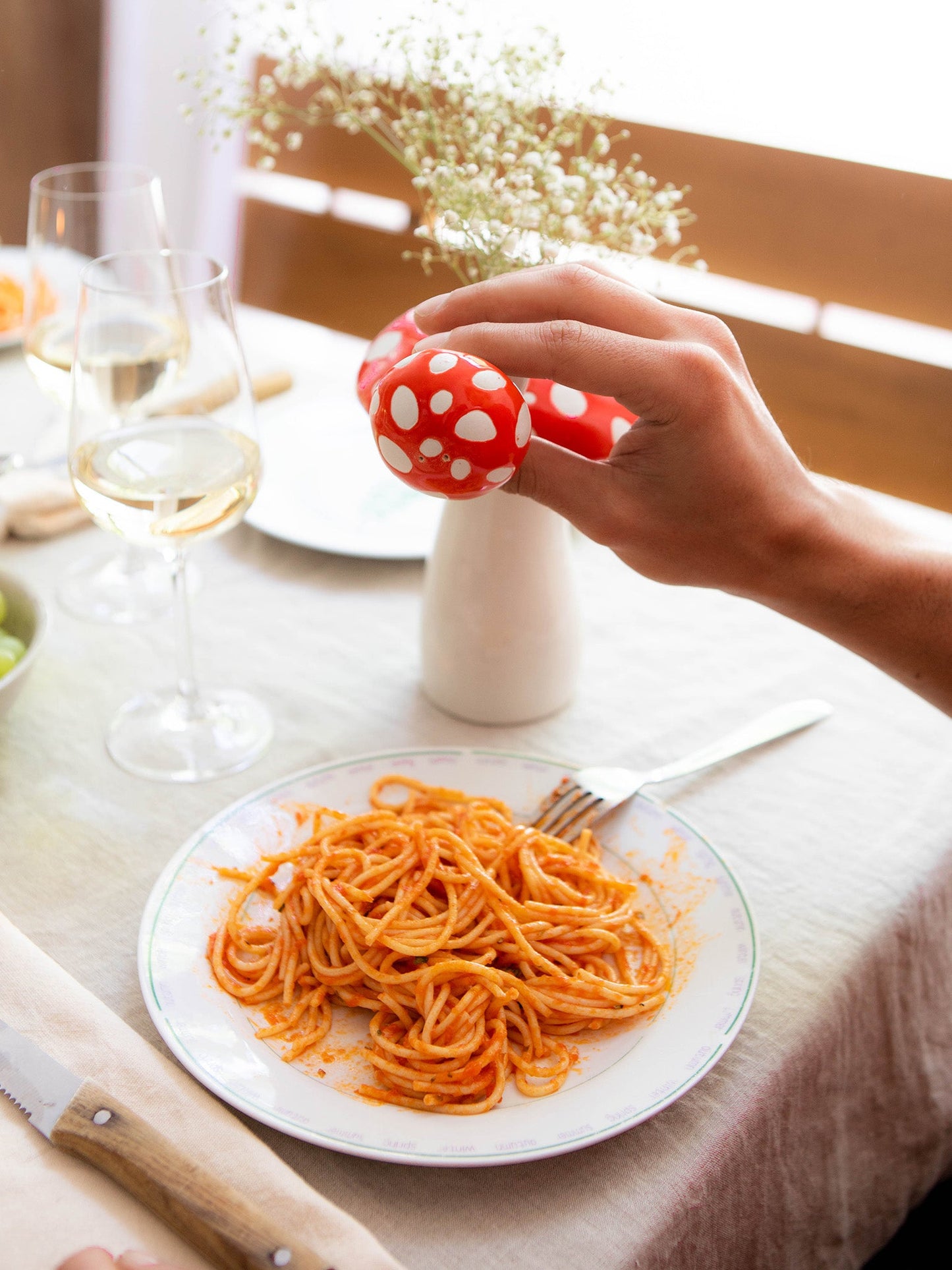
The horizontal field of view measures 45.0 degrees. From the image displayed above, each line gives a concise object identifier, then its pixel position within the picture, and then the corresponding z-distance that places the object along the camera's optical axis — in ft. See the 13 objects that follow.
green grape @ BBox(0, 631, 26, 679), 2.99
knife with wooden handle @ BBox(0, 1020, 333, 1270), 1.63
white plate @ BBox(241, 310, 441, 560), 3.89
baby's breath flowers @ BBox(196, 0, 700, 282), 2.68
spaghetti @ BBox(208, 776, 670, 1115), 2.12
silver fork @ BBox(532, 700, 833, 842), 2.68
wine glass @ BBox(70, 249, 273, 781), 2.75
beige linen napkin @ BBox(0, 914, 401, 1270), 1.70
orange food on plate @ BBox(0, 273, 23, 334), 5.02
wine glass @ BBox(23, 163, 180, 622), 3.67
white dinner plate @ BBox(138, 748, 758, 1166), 1.93
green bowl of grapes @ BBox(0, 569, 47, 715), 2.91
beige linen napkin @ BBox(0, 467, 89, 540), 3.88
